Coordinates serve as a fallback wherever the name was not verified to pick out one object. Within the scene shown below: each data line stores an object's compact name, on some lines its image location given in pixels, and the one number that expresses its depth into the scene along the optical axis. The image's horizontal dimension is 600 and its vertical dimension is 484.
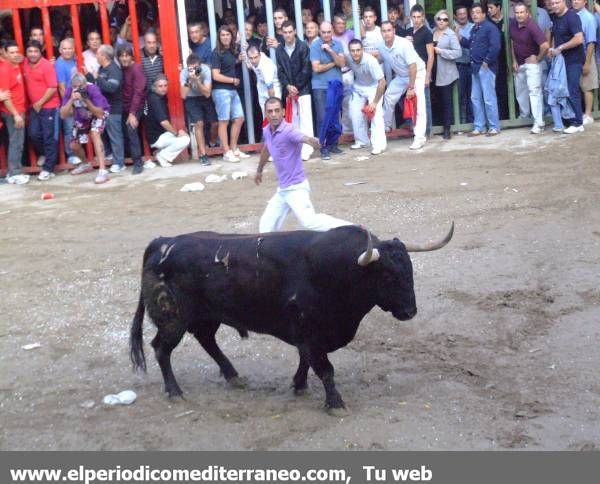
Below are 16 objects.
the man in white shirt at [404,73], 15.55
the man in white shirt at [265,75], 15.40
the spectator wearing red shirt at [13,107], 15.13
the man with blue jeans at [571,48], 15.47
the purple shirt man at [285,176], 9.38
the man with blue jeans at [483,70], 15.61
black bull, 6.79
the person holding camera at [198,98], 15.30
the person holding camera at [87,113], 14.92
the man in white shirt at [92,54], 15.36
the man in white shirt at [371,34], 15.85
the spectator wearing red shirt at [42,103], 15.22
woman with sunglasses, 15.83
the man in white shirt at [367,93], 15.48
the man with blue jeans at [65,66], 15.37
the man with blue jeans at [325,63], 15.50
